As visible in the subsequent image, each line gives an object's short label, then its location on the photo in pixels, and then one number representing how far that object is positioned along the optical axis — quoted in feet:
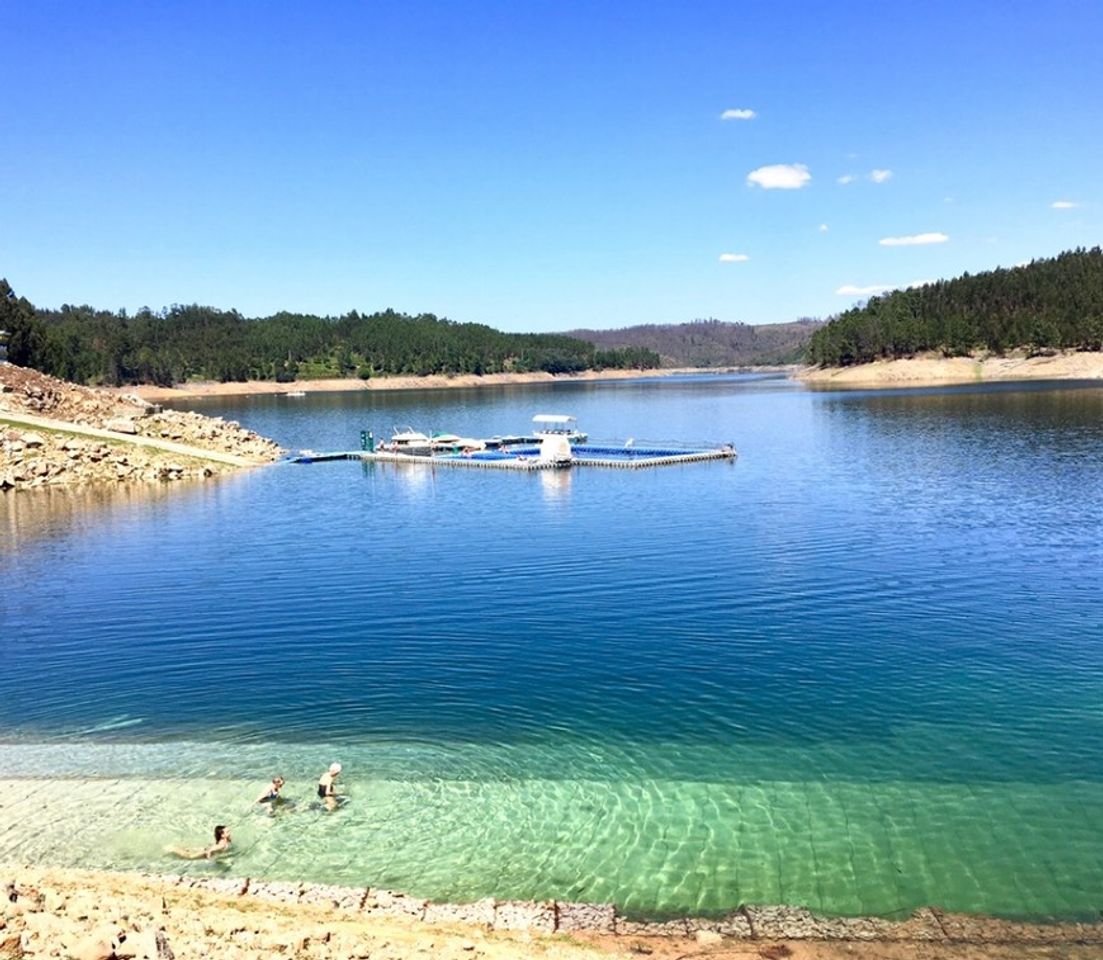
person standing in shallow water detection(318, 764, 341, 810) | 55.57
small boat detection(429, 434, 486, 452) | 280.10
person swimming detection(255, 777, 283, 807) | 55.36
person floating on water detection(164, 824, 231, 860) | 49.89
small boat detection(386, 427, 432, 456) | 279.90
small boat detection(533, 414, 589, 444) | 279.24
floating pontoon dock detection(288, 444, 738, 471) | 233.96
